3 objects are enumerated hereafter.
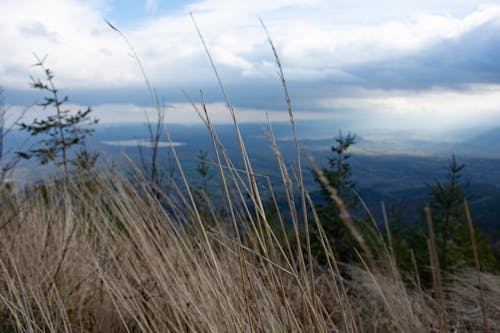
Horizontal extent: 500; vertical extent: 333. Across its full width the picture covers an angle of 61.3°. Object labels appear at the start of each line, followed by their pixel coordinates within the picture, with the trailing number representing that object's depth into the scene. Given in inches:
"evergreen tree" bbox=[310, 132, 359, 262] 211.9
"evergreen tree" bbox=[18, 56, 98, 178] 264.2
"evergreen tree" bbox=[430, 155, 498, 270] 199.6
